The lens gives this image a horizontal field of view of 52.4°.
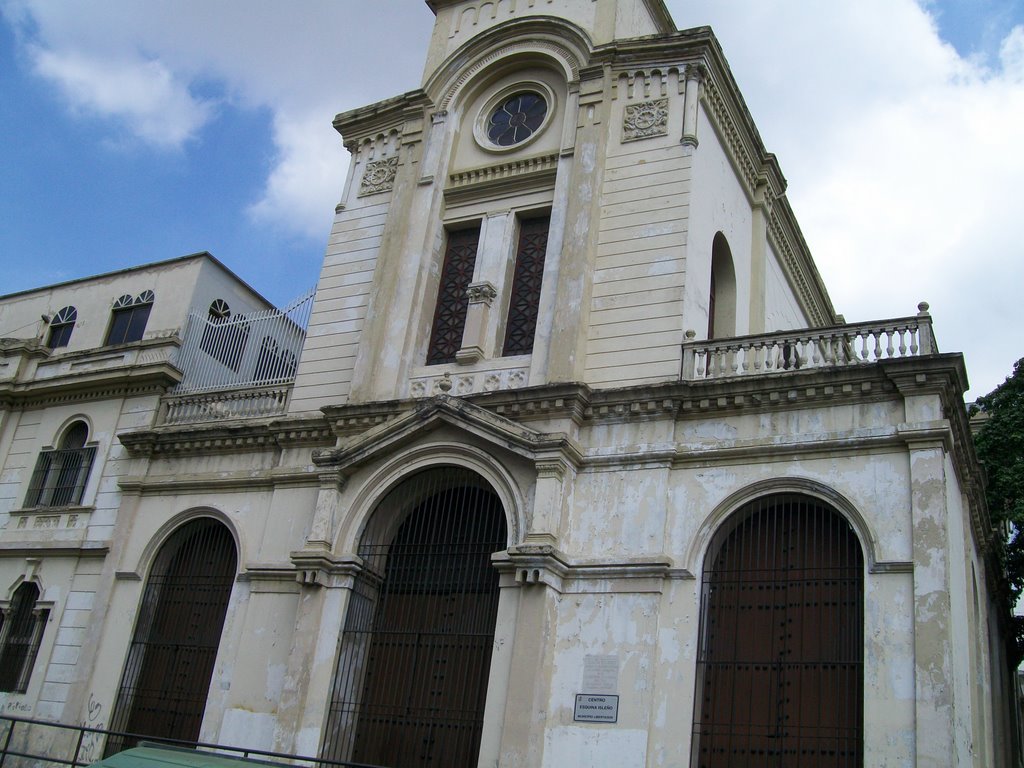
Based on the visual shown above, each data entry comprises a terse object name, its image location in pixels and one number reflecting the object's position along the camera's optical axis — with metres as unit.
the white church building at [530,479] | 13.41
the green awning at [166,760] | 10.07
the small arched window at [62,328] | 23.34
